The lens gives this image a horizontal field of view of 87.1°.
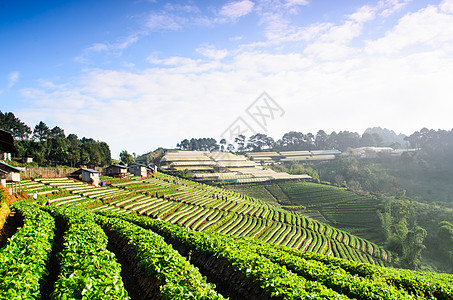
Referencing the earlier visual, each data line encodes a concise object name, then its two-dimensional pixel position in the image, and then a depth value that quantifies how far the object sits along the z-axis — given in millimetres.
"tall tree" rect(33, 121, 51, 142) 77312
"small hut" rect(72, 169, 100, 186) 42906
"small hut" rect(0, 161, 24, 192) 27422
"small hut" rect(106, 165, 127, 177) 54438
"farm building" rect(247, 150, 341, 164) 130125
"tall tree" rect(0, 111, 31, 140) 64675
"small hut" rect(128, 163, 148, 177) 63094
